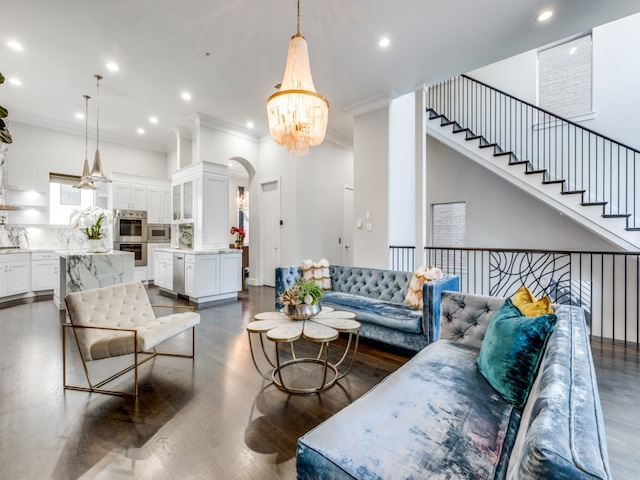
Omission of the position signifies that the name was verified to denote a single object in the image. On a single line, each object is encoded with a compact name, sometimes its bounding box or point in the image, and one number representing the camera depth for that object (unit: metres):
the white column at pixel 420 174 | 4.65
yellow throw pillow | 1.67
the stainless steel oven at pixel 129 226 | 6.69
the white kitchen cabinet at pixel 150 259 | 7.18
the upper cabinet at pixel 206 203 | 5.70
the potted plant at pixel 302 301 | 2.52
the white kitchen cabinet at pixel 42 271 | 5.63
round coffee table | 2.18
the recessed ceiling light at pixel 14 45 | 3.76
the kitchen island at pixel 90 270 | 4.37
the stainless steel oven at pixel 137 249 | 6.79
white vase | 4.72
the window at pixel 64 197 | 6.41
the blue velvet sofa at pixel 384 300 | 2.96
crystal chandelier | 2.63
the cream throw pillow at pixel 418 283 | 3.31
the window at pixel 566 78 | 5.36
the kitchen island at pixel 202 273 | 5.27
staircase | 4.71
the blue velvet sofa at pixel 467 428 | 0.62
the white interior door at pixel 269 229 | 6.79
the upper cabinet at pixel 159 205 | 7.25
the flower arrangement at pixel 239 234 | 7.13
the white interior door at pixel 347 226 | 7.49
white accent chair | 2.37
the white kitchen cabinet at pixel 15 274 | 5.12
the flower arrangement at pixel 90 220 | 4.59
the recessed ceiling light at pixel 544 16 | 3.16
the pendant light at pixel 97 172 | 4.93
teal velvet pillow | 1.39
